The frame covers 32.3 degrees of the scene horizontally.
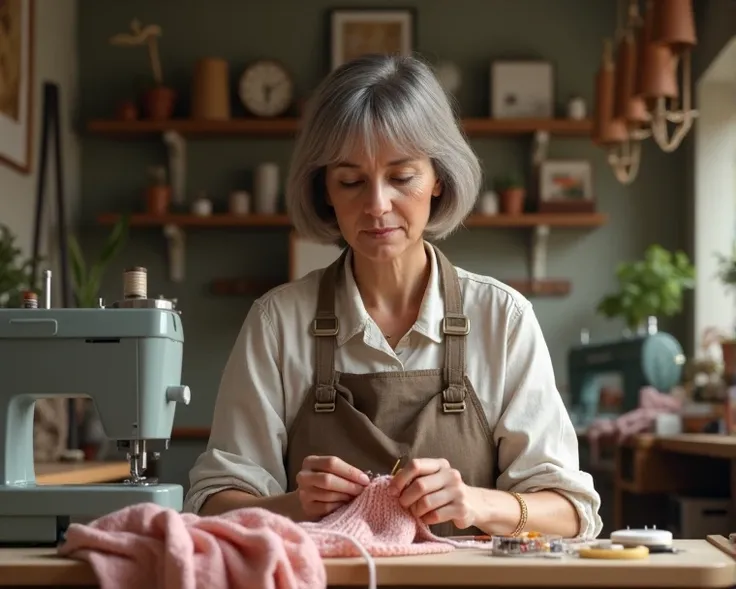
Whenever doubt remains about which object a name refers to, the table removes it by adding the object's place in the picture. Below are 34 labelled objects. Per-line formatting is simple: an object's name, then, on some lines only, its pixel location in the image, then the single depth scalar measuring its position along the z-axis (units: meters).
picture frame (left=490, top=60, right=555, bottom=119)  5.52
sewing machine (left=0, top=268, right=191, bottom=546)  1.67
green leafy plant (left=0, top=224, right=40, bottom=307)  3.84
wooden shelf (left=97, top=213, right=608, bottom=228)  5.39
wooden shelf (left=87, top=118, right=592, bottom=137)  5.41
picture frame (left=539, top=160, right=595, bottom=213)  5.45
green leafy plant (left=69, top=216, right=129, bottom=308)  4.83
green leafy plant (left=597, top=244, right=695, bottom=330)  5.03
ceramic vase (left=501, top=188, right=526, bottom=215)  5.43
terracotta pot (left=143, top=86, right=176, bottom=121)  5.47
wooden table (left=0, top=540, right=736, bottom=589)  1.31
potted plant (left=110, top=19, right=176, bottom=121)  5.41
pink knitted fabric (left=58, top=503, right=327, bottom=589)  1.28
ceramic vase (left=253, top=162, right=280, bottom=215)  5.48
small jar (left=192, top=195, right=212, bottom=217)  5.44
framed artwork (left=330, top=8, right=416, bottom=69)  5.57
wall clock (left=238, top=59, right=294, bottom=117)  5.55
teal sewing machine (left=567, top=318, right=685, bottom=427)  4.64
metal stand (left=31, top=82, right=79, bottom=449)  5.13
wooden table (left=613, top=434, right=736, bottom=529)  4.12
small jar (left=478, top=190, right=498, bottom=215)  5.42
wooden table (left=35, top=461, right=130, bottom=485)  3.09
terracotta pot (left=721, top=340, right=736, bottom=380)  3.99
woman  1.89
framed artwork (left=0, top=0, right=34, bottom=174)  4.61
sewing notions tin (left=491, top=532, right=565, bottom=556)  1.40
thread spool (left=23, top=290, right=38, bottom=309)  1.72
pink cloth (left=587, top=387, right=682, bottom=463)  4.29
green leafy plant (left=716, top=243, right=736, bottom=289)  3.94
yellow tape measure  1.36
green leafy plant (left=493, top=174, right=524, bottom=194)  5.42
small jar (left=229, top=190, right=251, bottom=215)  5.46
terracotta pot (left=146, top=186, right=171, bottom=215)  5.45
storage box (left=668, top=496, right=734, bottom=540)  3.81
